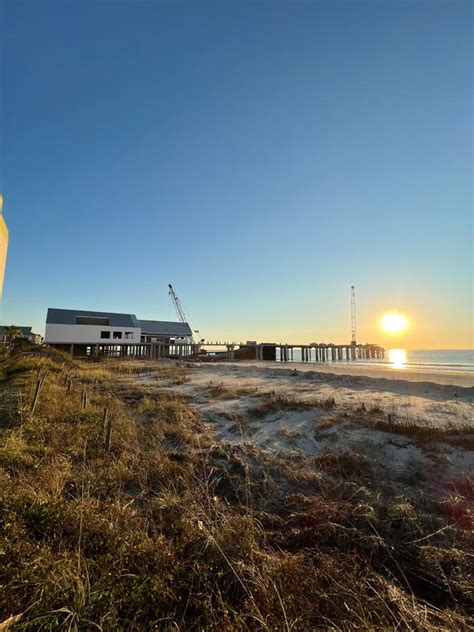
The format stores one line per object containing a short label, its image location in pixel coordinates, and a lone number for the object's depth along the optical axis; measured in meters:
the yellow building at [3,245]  9.80
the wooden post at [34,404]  7.61
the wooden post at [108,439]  6.06
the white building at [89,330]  50.47
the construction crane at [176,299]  105.81
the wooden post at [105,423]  6.98
